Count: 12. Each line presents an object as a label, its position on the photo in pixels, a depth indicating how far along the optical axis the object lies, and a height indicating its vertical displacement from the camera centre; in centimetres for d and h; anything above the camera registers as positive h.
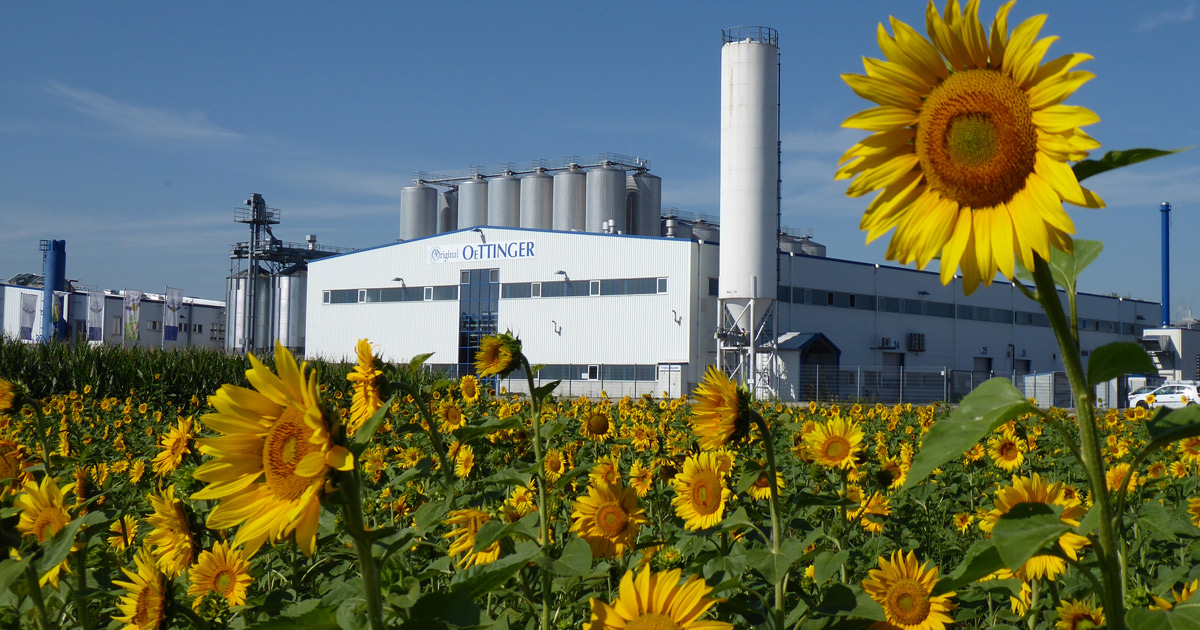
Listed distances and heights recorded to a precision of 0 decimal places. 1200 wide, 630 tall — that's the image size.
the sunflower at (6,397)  340 -17
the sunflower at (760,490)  359 -50
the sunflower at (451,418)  523 -34
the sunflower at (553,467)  405 -46
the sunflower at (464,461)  420 -46
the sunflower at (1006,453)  507 -47
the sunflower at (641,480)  435 -55
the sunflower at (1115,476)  365 -42
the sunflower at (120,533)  320 -63
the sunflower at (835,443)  363 -31
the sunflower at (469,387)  570 -18
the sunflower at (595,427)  503 -36
